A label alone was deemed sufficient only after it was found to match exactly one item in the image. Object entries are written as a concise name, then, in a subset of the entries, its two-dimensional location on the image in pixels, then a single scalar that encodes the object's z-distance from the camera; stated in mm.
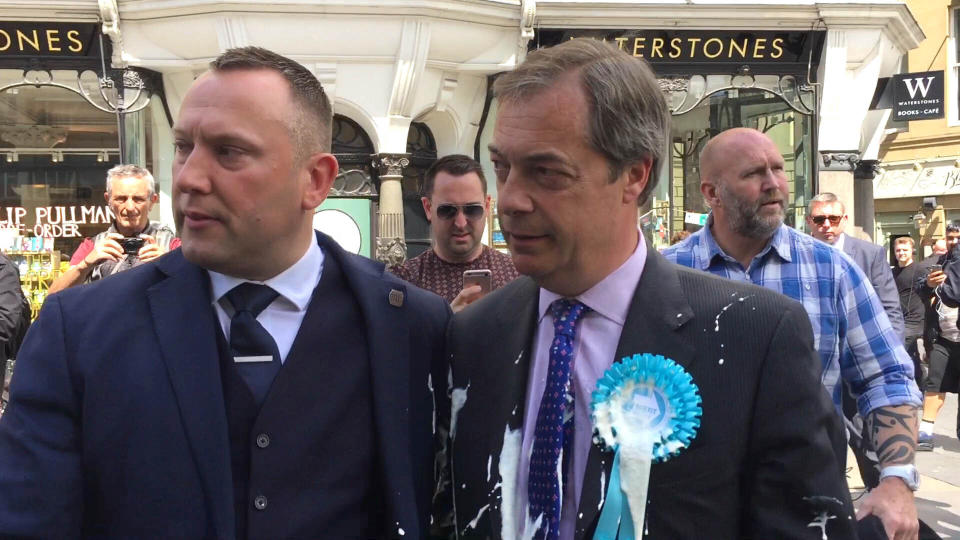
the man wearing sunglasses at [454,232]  4012
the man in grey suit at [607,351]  1707
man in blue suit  1789
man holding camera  4680
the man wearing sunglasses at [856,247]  5746
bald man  3033
